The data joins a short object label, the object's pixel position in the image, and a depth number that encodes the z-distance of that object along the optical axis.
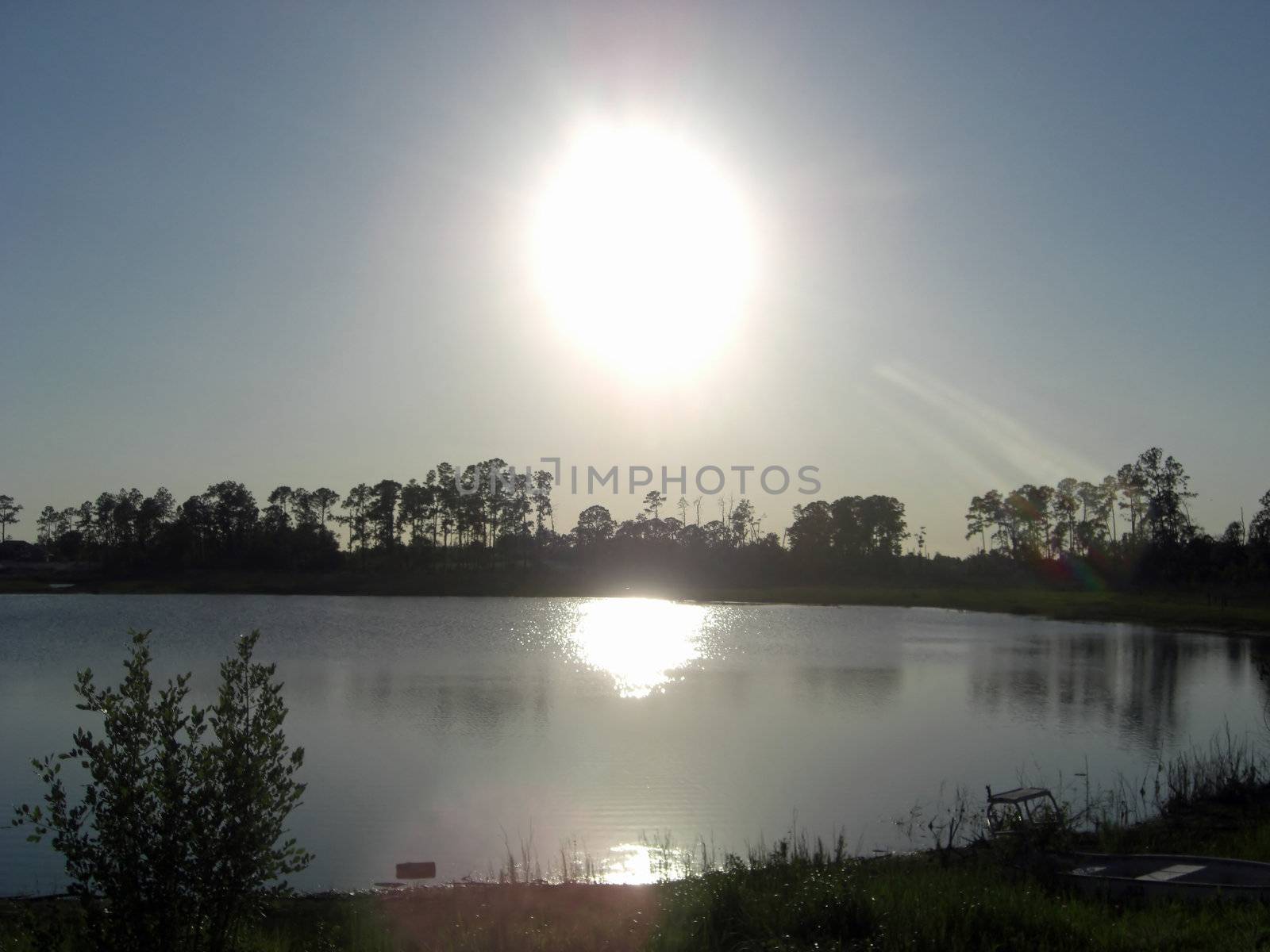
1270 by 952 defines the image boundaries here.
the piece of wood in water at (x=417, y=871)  11.62
